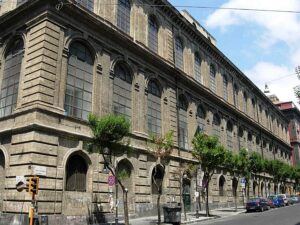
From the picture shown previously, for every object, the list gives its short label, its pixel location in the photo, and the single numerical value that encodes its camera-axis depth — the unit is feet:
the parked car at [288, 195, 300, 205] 164.27
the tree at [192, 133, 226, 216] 97.14
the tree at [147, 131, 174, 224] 78.89
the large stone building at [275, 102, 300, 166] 291.99
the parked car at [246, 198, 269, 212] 112.44
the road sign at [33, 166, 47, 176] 61.26
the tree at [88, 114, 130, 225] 63.36
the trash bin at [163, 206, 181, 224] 75.46
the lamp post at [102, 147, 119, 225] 63.49
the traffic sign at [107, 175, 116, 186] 63.57
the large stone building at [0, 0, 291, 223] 65.67
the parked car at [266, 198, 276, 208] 126.28
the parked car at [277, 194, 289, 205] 150.35
